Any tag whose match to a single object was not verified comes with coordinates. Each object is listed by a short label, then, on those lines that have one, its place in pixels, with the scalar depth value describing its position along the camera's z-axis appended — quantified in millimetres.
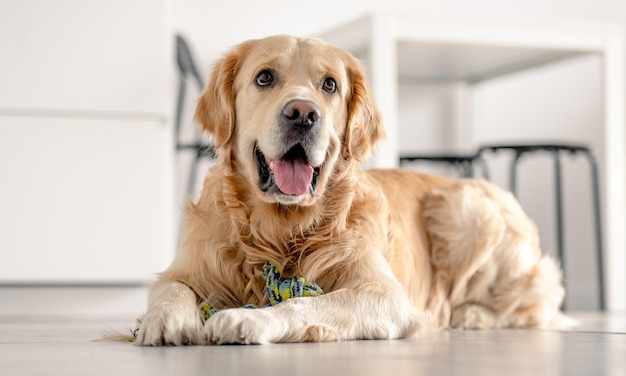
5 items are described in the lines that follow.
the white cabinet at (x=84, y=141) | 3352
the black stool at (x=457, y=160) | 3992
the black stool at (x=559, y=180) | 3856
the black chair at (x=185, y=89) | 3881
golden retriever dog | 1942
